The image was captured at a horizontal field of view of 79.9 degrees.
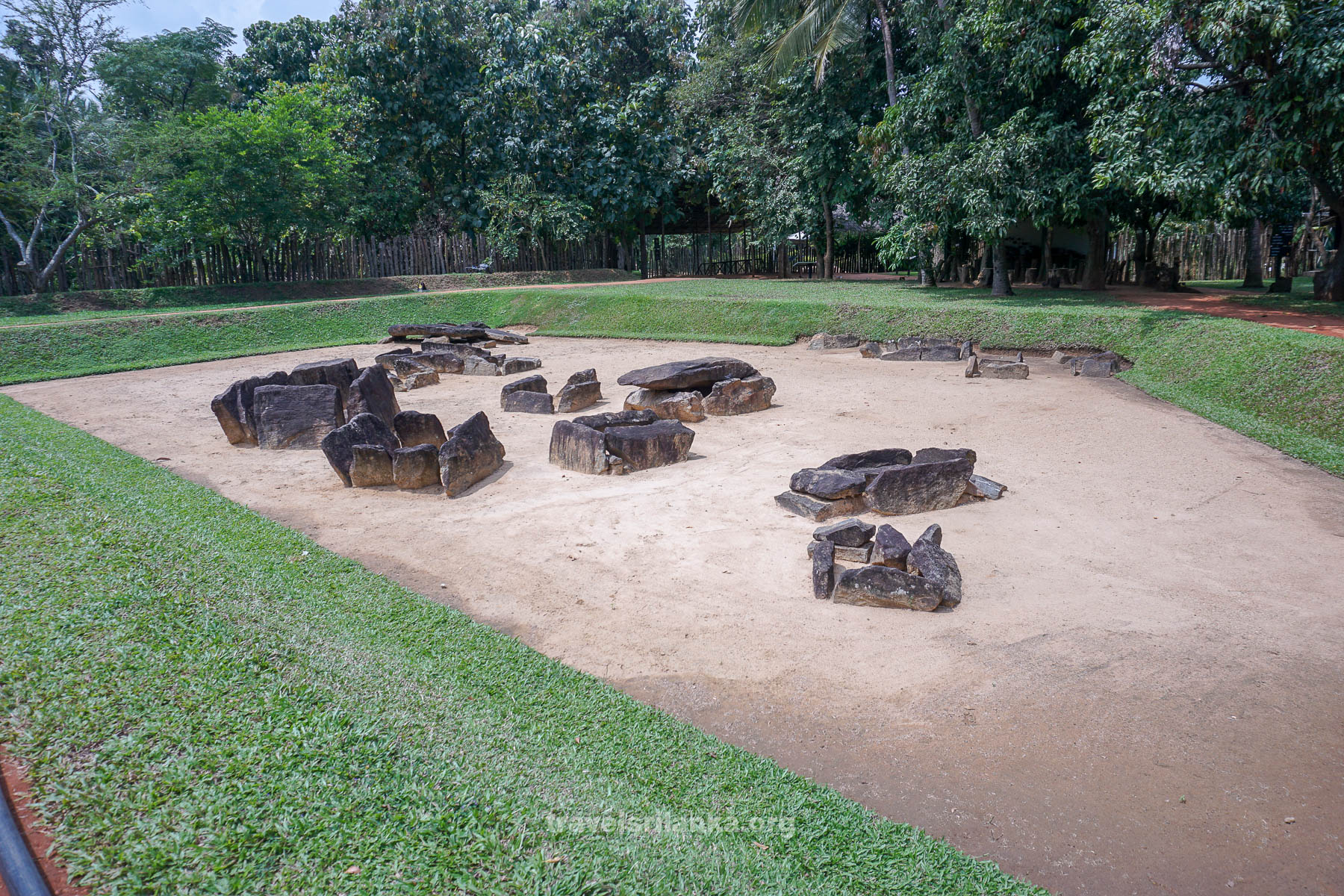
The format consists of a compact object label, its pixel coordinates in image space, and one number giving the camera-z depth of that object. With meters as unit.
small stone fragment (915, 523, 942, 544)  4.92
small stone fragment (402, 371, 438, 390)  12.16
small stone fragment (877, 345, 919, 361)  12.92
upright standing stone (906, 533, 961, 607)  4.42
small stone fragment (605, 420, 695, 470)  7.30
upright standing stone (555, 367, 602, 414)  10.12
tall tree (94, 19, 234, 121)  22.67
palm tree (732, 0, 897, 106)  19.42
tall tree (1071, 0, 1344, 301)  10.17
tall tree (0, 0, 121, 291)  18.45
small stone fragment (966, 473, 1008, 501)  6.20
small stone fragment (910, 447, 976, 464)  6.46
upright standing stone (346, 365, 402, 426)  8.86
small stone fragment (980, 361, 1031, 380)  11.16
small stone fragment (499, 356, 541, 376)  13.09
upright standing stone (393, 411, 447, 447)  7.74
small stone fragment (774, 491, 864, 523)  5.84
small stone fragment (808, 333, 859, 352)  14.41
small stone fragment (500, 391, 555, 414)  9.97
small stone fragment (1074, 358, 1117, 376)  11.26
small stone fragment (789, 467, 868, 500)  5.89
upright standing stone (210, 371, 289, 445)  8.55
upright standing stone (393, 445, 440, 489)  6.80
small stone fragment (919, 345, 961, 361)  12.79
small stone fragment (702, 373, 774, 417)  9.37
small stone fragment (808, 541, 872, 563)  4.98
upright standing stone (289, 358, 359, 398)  9.62
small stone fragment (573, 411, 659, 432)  7.83
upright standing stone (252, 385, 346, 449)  8.43
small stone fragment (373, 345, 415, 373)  12.95
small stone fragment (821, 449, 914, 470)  6.54
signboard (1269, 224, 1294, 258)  19.94
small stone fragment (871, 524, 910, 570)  4.75
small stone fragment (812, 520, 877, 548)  5.04
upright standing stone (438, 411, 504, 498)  6.75
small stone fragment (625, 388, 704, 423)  9.18
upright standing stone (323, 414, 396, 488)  6.97
